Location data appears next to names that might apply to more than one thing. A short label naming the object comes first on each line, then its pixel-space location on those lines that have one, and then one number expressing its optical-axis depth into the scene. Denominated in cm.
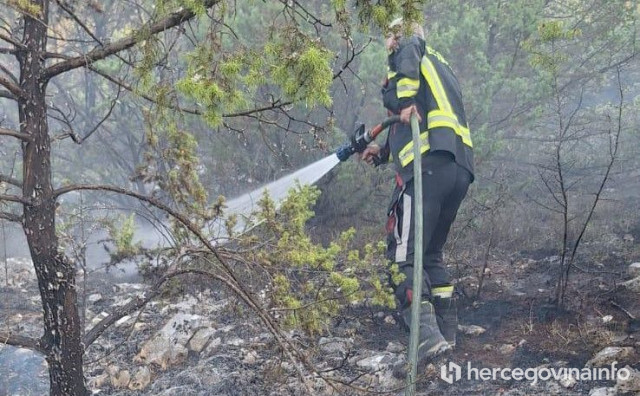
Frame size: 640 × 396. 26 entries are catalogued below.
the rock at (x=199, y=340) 464
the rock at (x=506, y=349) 405
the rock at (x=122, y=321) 547
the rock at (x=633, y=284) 449
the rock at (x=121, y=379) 425
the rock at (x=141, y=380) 420
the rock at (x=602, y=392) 326
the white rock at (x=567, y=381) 349
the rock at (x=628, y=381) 322
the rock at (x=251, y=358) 433
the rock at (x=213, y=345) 456
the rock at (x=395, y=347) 439
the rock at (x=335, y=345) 445
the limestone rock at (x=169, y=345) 450
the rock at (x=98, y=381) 432
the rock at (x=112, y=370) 436
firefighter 419
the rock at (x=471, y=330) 446
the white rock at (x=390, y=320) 492
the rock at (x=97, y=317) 568
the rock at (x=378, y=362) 411
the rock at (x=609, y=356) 354
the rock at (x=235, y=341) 463
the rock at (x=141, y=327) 526
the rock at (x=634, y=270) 499
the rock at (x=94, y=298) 635
